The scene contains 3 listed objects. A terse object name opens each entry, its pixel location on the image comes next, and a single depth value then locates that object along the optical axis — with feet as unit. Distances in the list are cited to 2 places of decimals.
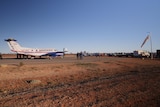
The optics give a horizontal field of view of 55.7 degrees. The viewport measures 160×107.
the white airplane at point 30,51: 166.87
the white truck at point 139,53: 216.95
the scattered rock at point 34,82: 40.42
